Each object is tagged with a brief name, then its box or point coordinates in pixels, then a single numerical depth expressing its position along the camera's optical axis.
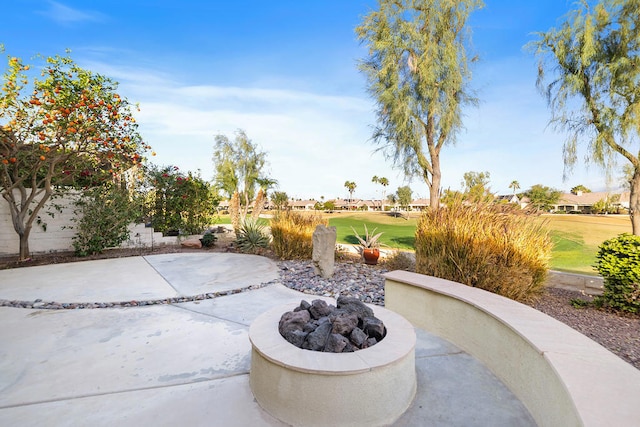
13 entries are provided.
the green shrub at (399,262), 6.05
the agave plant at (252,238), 8.20
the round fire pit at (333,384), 1.70
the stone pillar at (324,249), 5.19
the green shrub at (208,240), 9.00
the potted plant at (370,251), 6.74
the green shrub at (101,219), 7.49
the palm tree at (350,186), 81.25
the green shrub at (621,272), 3.81
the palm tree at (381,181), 70.78
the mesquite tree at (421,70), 11.47
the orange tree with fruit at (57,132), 6.48
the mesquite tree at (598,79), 8.25
